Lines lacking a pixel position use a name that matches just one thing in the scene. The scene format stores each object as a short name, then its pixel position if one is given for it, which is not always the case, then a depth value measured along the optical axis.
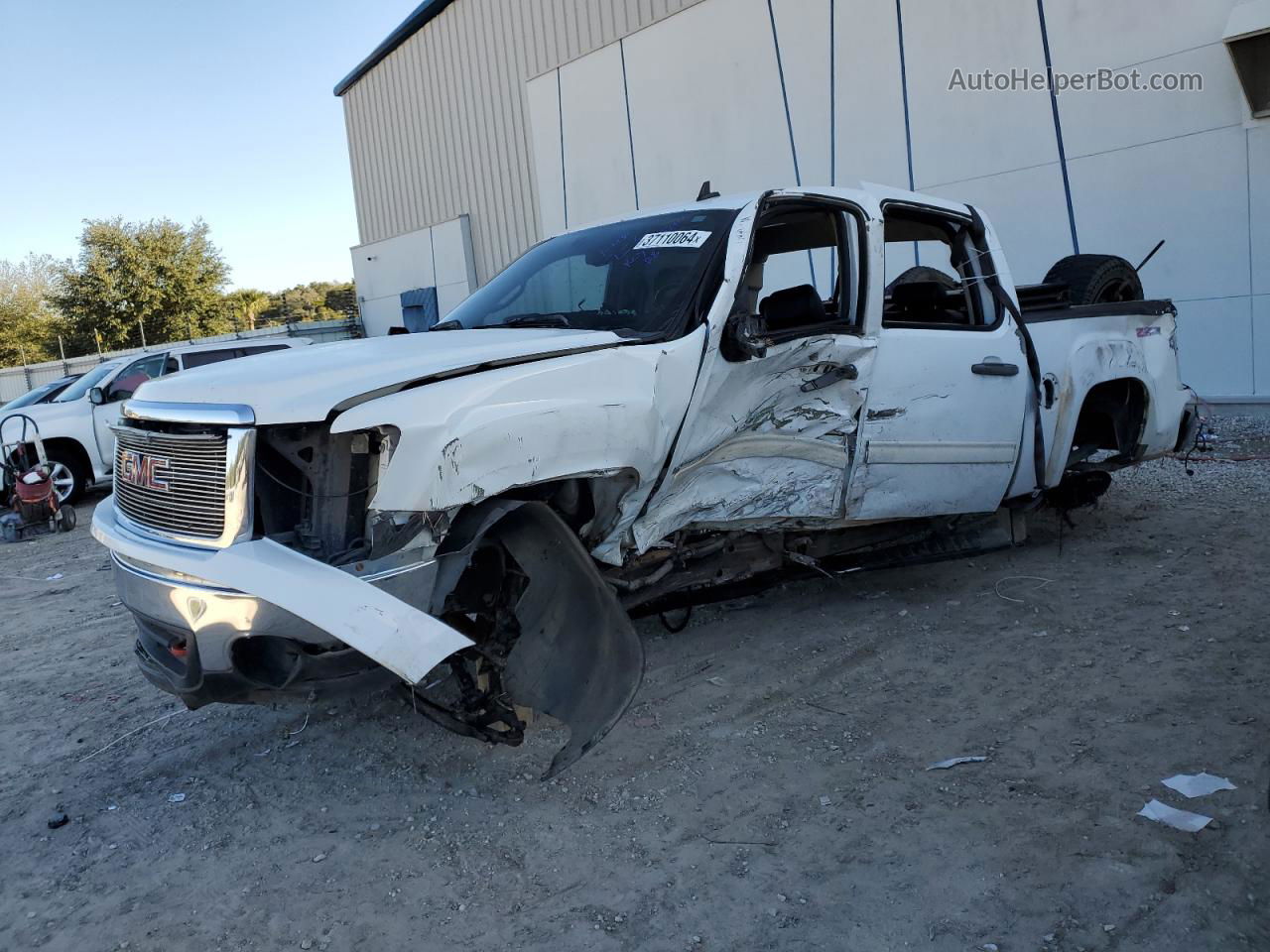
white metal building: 8.16
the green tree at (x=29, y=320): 41.56
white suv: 10.77
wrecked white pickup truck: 2.77
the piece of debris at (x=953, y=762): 3.18
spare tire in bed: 5.71
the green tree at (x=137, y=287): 38.81
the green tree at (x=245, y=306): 41.62
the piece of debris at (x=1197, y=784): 2.85
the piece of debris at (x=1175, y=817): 2.67
